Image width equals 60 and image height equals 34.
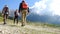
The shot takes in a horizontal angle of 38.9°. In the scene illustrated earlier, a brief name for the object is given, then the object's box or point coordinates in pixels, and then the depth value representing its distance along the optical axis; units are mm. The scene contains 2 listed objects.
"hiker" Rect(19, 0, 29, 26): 7619
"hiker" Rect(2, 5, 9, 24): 8708
